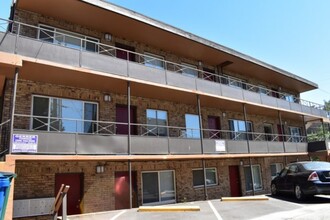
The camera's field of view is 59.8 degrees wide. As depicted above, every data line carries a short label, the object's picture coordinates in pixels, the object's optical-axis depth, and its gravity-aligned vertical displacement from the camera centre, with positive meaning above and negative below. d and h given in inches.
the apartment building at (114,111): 400.2 +111.1
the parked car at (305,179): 454.3 -25.7
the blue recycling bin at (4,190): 229.9 -11.3
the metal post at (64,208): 285.7 -35.0
